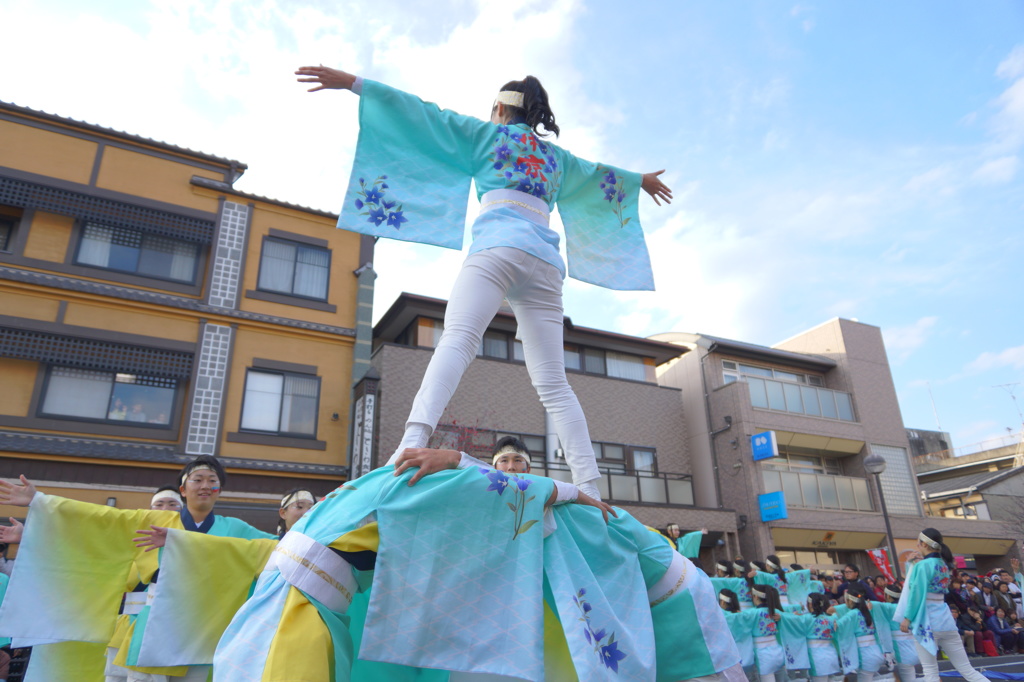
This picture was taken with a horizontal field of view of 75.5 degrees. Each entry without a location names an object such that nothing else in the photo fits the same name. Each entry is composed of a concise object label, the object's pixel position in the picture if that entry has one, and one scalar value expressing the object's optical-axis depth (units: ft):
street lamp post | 45.03
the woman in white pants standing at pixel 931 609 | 22.82
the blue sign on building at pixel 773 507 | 56.29
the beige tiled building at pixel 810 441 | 60.44
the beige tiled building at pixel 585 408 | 49.39
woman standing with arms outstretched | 9.45
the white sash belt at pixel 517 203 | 10.23
